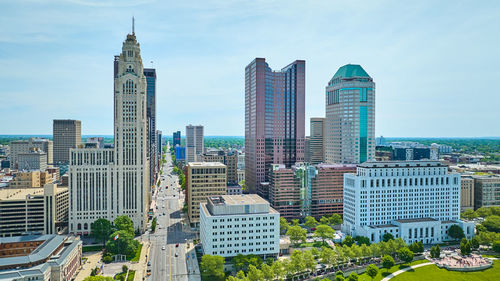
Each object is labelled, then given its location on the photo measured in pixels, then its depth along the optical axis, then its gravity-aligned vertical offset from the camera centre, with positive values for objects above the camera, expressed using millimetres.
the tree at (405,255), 131625 -40528
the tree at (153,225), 174000 -40531
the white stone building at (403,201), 161625 -27732
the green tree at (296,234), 148875 -37677
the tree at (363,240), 147750 -39941
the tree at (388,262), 127375 -41715
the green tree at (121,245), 137375 -39037
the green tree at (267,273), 109625 -39351
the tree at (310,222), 173175 -38381
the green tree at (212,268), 115375 -39939
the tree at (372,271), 119206 -42046
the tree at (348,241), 148375 -40258
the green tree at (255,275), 107938 -39298
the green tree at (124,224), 152625 -34909
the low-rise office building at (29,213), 156250 -31599
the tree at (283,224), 164338 -37521
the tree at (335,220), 179625 -38550
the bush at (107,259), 132750 -42699
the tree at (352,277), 111438 -41240
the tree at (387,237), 152625 -39713
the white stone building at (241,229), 133250 -32704
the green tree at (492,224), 165250 -37361
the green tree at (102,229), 151250 -36717
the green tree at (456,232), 161125 -39655
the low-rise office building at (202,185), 182625 -22322
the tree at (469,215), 185875 -37247
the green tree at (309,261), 121188 -39389
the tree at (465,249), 140500 -40882
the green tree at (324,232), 153250 -37952
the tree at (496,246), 143000 -40670
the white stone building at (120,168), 165375 -12833
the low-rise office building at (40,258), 100750 -35597
